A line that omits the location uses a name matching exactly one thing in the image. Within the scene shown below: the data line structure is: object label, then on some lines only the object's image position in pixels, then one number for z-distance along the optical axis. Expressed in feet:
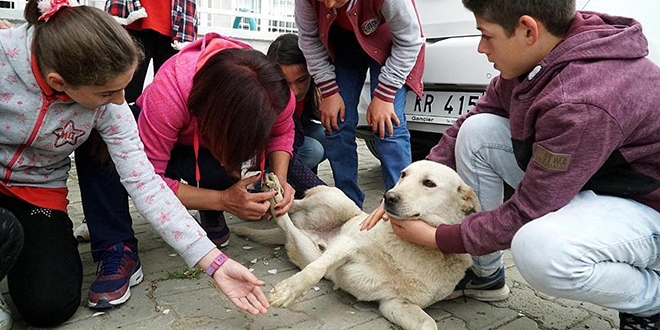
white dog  7.13
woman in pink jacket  7.13
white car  9.96
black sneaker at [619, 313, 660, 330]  6.33
